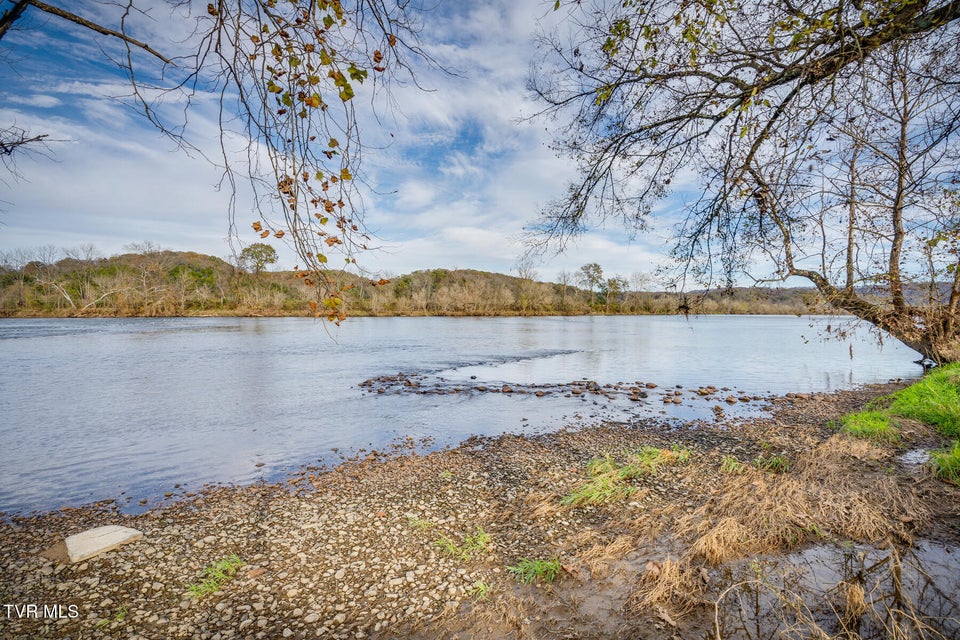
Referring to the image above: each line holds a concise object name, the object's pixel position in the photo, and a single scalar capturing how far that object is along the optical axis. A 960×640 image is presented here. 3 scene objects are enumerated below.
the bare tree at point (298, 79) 2.36
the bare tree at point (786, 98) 3.08
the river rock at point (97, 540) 4.69
